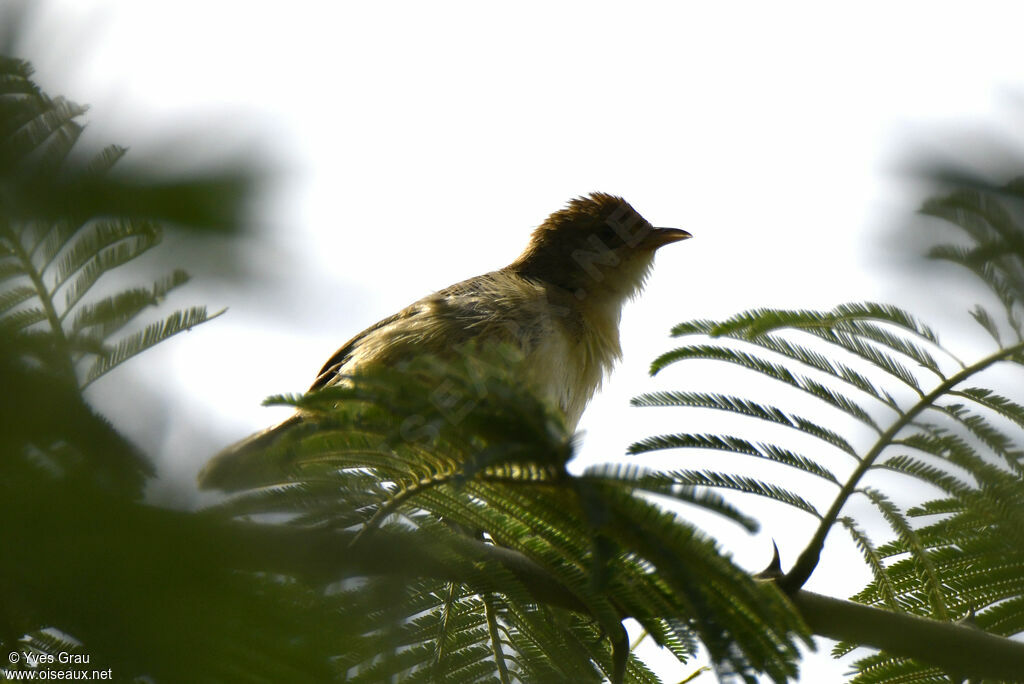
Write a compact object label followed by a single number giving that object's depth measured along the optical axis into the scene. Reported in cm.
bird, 1085
